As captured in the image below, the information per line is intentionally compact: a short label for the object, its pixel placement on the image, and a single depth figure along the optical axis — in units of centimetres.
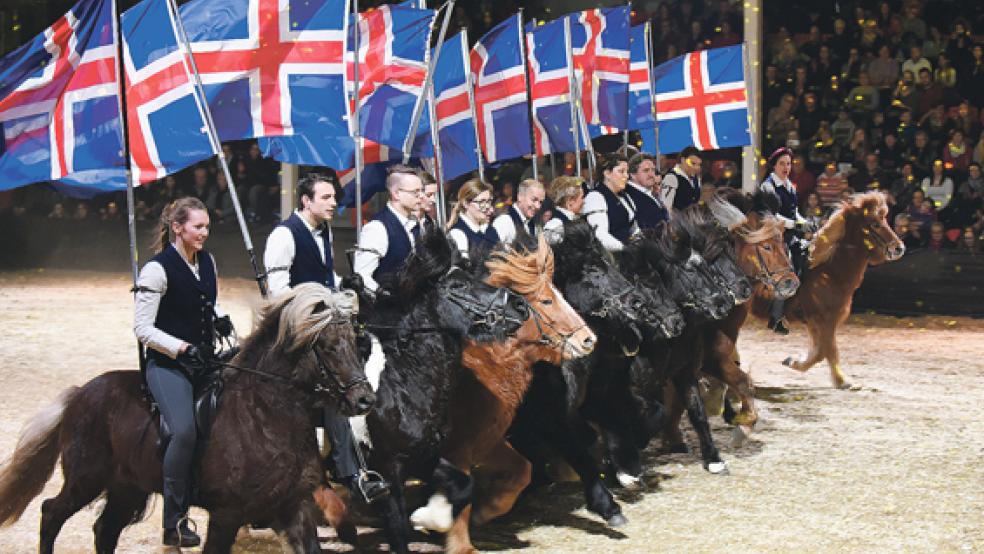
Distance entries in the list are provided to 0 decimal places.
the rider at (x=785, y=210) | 1159
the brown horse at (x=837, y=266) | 1148
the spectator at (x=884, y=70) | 1747
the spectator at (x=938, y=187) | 1633
